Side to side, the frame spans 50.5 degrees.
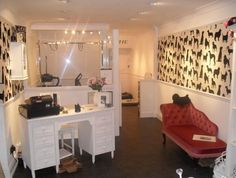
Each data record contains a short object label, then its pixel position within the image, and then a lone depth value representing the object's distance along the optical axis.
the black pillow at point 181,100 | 4.59
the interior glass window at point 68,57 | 6.92
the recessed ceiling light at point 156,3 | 3.65
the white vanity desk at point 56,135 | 3.28
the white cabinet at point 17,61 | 3.74
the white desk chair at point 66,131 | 3.71
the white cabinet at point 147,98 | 6.57
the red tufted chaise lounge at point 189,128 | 3.41
